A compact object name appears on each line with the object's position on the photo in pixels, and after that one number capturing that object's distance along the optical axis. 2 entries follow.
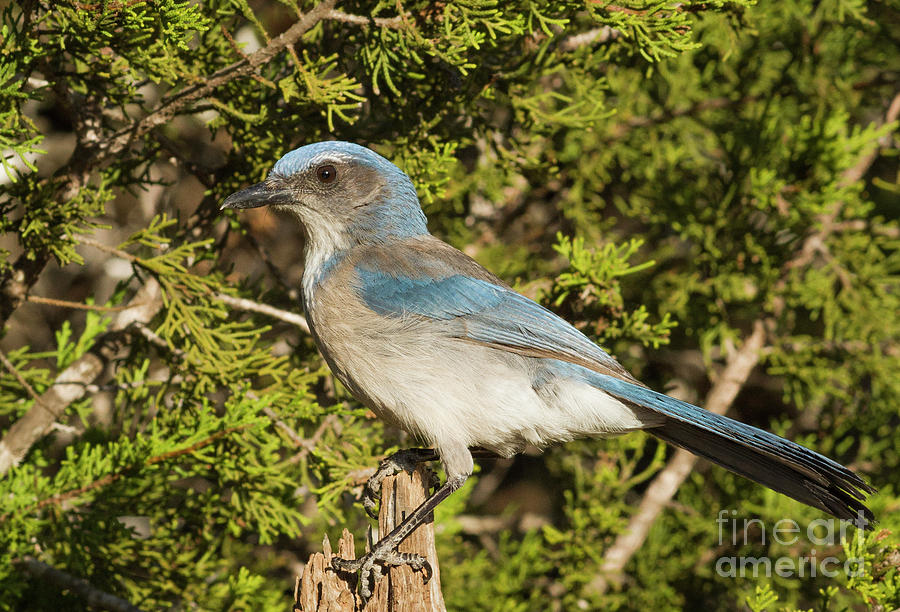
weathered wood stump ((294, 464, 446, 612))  6.24
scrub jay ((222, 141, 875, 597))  6.82
